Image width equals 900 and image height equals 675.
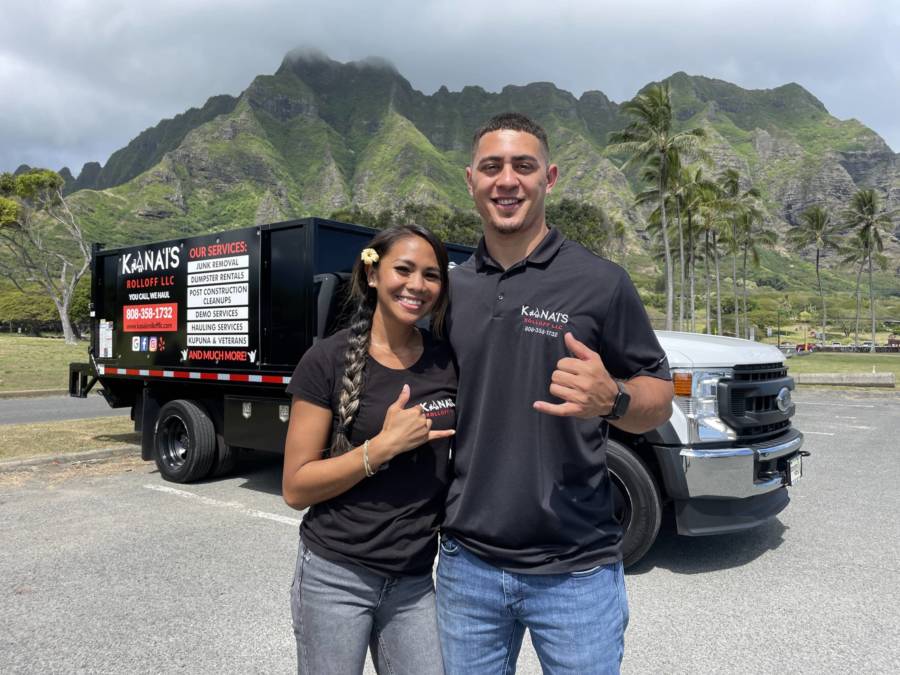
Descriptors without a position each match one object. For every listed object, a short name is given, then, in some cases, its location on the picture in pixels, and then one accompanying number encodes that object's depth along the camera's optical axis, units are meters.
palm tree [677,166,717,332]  42.97
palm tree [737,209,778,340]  57.91
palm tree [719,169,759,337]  51.80
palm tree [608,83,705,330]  35.91
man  1.69
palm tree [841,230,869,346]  69.69
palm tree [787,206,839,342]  74.56
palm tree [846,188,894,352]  67.88
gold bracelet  1.70
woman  1.77
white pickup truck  4.07
